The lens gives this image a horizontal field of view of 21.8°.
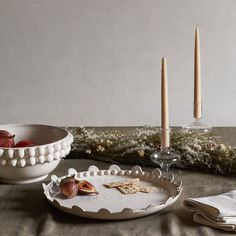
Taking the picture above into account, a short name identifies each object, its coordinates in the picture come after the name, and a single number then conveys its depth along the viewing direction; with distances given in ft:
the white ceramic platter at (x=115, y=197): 4.53
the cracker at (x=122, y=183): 5.23
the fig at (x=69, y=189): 4.93
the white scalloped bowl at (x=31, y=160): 5.23
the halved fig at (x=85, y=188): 5.01
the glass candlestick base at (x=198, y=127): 5.86
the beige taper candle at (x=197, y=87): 5.54
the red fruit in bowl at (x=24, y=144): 5.40
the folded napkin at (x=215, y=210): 4.35
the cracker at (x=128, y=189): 5.07
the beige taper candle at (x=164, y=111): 5.28
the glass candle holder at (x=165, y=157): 5.59
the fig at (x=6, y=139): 5.43
